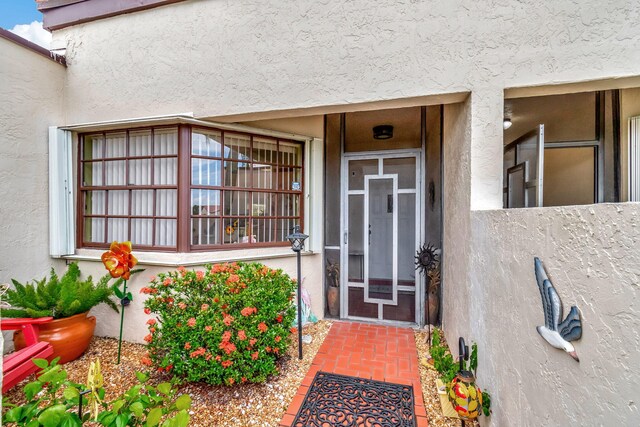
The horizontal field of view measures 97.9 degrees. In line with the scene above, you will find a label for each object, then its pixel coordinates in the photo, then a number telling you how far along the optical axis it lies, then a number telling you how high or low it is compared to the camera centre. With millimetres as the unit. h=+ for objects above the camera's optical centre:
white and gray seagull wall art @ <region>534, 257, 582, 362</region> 1429 -577
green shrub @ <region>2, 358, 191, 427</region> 1317 -1043
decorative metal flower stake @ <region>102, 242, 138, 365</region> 3959 -684
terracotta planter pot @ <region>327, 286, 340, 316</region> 5574 -1730
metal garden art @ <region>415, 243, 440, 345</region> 4715 -1001
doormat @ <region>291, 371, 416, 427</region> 2930 -2169
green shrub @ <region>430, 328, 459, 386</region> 3013 -1783
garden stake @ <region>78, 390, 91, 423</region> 1543 -1073
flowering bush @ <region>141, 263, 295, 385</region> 3229 -1359
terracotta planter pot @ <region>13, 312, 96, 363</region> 3900 -1770
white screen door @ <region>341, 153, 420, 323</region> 5398 -444
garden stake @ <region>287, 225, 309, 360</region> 4125 -515
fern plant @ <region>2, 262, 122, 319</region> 3801 -1209
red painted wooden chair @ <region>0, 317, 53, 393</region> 2867 -1601
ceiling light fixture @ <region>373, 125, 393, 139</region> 5438 +1617
